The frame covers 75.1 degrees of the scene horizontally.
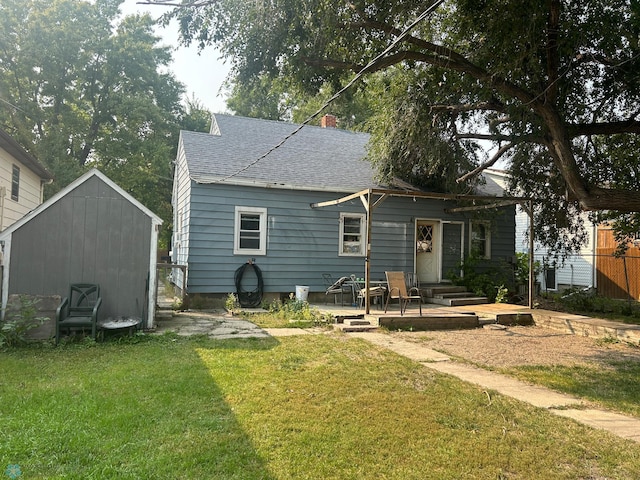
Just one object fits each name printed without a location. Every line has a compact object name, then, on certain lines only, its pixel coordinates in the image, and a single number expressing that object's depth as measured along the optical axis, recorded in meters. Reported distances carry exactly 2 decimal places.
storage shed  6.71
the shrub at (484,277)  12.45
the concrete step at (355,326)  8.01
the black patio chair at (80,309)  6.32
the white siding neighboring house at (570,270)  17.53
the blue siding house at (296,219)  10.55
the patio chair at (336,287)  11.03
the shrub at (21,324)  5.95
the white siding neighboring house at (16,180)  9.97
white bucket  10.63
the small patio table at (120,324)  6.47
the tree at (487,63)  6.27
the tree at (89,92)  22.25
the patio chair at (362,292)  9.94
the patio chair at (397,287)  9.05
